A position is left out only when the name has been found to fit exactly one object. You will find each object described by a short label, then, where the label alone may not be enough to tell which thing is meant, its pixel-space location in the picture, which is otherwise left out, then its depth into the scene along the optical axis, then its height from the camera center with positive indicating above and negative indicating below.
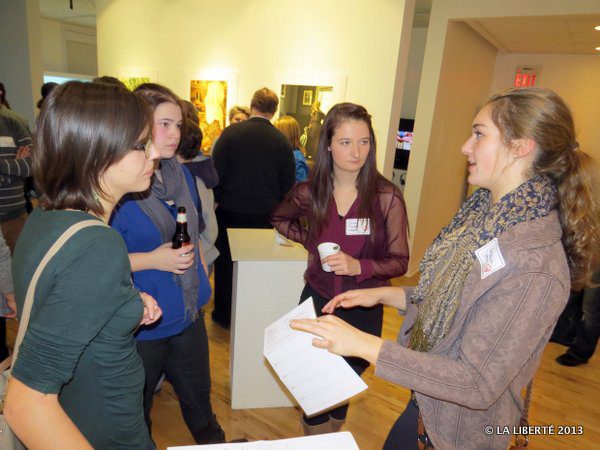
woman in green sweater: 0.69 -0.33
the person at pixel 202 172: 2.16 -0.32
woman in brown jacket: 0.84 -0.31
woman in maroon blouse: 1.71 -0.39
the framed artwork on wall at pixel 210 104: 5.41 +0.15
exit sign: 6.00 +1.01
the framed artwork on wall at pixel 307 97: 4.47 +0.30
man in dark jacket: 3.18 -0.46
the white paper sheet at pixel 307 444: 0.79 -0.66
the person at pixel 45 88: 4.00 +0.13
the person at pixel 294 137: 3.84 -0.14
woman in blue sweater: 1.39 -0.61
